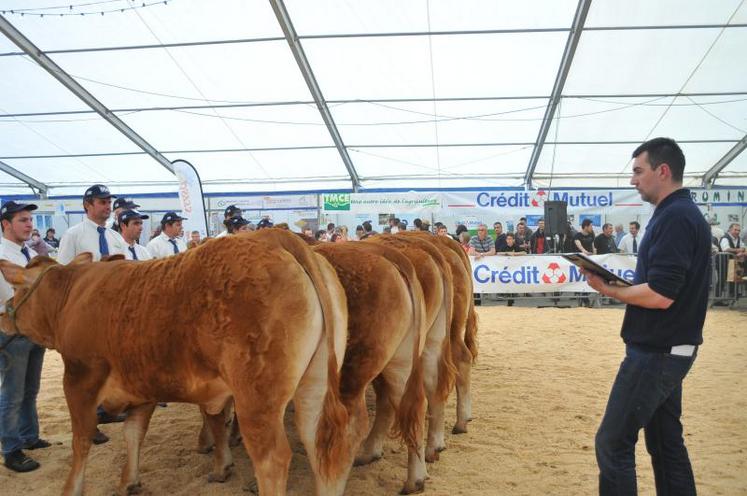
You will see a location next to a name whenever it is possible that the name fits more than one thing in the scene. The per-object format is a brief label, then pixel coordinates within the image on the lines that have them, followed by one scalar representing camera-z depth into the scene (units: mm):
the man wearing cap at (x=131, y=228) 6258
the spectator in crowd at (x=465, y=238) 12771
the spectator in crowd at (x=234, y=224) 8203
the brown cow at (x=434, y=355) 4703
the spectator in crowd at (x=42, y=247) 8609
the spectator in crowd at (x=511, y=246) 14164
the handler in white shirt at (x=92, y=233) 5316
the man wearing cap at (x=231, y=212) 9389
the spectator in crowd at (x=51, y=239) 16438
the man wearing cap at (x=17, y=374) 4488
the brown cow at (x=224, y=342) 3070
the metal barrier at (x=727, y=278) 13312
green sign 15758
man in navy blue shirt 2766
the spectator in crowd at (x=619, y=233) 15297
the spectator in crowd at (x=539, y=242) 14266
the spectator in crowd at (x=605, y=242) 14320
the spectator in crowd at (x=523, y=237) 14217
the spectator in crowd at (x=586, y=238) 14134
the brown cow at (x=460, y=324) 5523
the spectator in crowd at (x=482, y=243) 14141
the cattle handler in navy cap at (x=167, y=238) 8031
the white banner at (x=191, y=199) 12742
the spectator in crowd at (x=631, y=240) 14688
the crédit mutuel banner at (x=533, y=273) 13367
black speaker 13070
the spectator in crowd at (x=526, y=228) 14812
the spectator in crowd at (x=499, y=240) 14258
